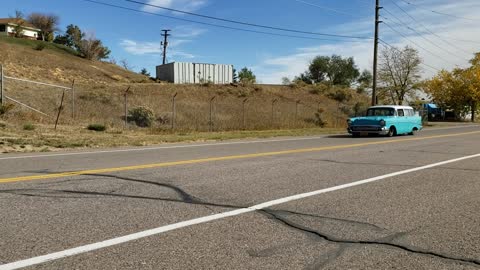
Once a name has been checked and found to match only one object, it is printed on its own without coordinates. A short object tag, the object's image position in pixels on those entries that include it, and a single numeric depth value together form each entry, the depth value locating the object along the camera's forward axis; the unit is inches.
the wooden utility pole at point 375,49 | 1307.8
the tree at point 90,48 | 2394.2
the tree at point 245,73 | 4089.6
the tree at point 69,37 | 3164.4
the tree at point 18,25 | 2743.4
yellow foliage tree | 2305.6
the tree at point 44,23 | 3189.0
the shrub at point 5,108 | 822.1
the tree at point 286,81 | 2148.6
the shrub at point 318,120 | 1380.0
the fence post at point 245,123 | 1144.8
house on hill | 3159.5
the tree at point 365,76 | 3437.0
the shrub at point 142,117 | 1062.4
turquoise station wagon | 873.5
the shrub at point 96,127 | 842.2
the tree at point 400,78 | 1950.1
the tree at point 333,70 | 3518.7
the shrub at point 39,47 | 2135.3
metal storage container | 1870.1
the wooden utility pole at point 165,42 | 2783.0
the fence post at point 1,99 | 857.7
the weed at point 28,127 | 746.8
